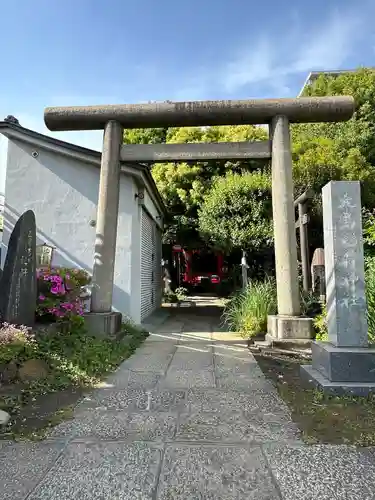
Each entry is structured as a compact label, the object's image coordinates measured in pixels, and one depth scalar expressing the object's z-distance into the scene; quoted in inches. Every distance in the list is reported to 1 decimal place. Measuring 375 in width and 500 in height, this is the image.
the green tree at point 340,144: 501.4
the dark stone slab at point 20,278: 205.0
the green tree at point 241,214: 460.4
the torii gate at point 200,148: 265.0
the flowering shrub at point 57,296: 237.6
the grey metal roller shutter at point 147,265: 407.8
